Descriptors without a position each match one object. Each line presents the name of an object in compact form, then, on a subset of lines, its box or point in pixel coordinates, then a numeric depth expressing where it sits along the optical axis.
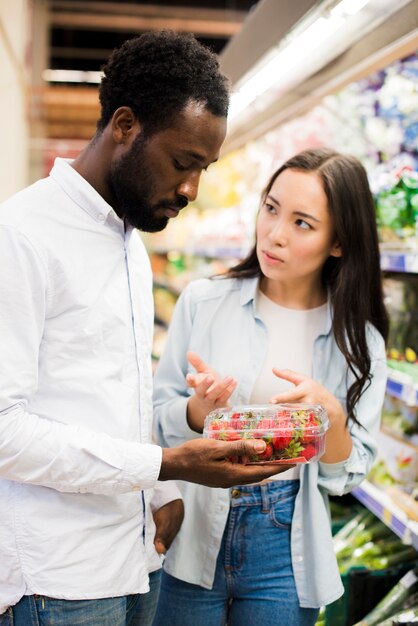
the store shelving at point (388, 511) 2.20
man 1.32
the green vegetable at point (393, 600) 2.45
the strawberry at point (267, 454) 1.53
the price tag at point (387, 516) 2.37
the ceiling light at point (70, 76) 12.03
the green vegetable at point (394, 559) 2.68
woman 1.87
